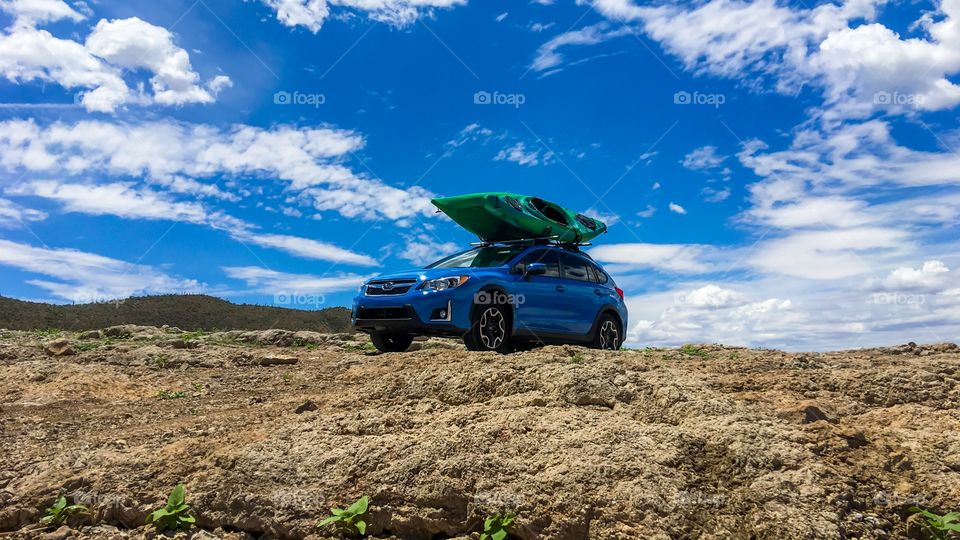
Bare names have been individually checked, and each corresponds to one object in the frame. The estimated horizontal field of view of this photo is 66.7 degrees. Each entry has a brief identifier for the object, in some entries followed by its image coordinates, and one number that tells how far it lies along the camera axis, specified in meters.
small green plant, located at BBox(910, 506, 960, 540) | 4.06
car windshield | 10.71
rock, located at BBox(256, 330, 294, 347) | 15.32
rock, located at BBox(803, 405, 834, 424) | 5.04
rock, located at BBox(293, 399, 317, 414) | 6.26
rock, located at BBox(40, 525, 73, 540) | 4.99
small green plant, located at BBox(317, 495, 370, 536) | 4.46
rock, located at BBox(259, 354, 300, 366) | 11.41
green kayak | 11.00
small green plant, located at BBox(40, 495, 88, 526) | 5.15
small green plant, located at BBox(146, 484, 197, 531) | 4.85
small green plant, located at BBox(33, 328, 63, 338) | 16.45
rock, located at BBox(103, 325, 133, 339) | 16.27
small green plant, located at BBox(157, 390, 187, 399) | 8.64
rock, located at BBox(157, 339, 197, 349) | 13.10
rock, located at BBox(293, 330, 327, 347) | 15.34
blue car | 9.68
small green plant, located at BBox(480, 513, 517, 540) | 4.27
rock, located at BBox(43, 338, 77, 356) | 12.14
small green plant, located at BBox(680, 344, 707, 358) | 9.72
